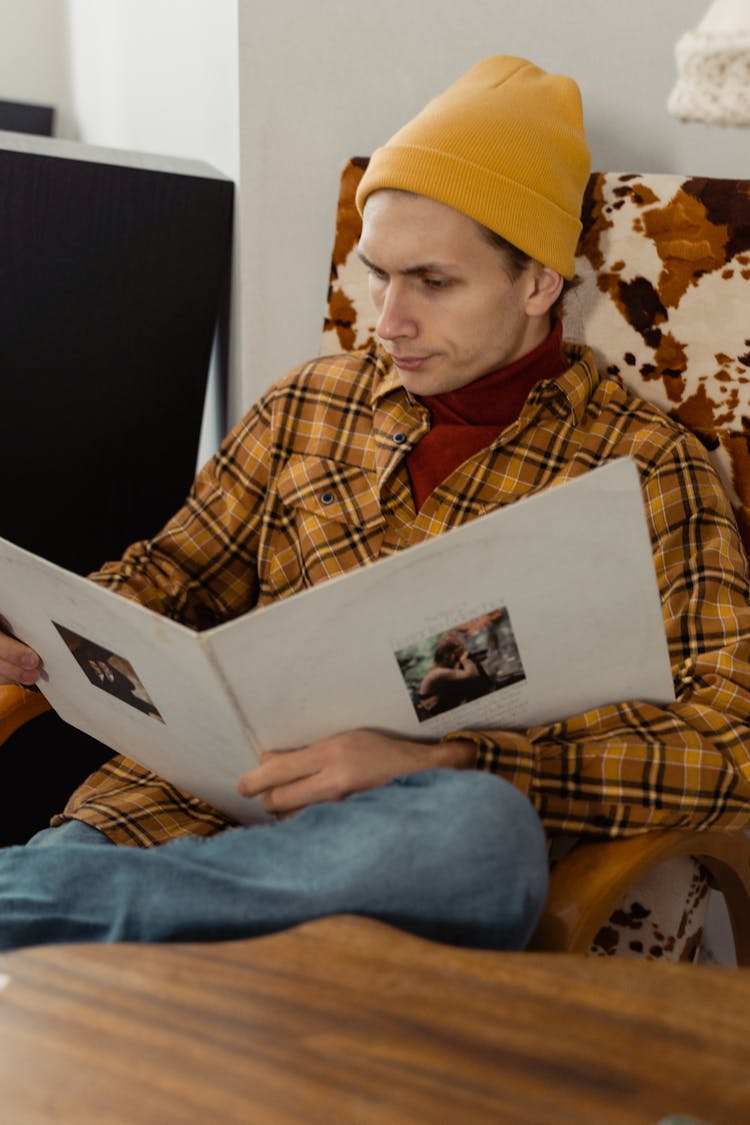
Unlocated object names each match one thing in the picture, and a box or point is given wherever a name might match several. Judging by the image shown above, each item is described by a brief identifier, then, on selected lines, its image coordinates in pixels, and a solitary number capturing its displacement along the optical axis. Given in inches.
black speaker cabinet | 59.0
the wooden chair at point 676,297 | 51.2
